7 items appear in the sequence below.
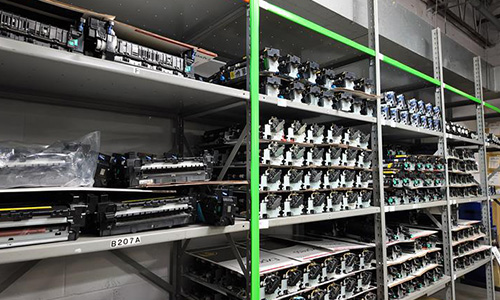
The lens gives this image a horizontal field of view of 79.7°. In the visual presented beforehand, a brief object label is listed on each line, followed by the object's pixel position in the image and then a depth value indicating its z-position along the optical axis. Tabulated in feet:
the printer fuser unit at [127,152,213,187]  3.22
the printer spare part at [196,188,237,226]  3.40
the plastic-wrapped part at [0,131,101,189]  2.66
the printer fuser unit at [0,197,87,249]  2.38
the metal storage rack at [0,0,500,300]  2.60
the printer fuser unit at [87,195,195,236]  2.89
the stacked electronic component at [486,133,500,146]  9.96
